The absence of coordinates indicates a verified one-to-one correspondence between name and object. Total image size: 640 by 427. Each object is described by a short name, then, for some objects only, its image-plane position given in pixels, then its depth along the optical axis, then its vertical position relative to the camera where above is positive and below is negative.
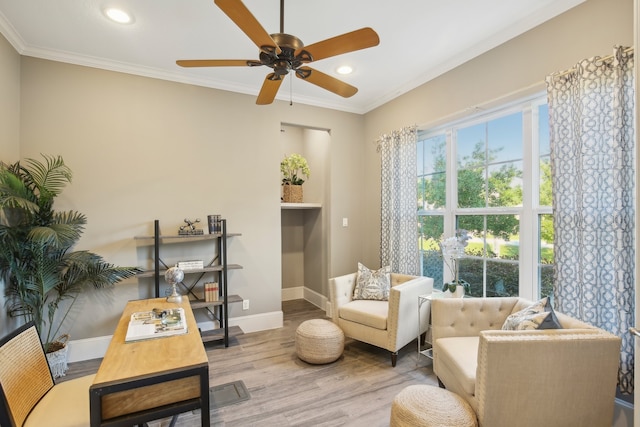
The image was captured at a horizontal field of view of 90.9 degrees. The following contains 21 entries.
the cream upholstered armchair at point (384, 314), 2.85 -0.95
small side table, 2.96 -1.08
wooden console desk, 1.21 -0.67
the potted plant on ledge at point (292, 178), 4.33 +0.52
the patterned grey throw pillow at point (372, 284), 3.40 -0.76
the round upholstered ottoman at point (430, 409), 1.66 -1.07
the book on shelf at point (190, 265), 3.25 -0.52
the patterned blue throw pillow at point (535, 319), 1.86 -0.64
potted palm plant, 2.46 -0.33
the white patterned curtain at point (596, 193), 1.87 +0.13
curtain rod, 1.89 +0.98
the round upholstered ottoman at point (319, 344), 2.85 -1.18
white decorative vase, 2.87 -0.72
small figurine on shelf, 3.28 -0.15
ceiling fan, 1.49 +0.92
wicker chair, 1.32 -0.81
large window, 2.56 +0.15
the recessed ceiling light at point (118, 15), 2.34 +1.53
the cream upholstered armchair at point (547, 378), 1.64 -0.86
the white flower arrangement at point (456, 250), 2.91 -0.34
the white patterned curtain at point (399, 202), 3.54 +0.14
